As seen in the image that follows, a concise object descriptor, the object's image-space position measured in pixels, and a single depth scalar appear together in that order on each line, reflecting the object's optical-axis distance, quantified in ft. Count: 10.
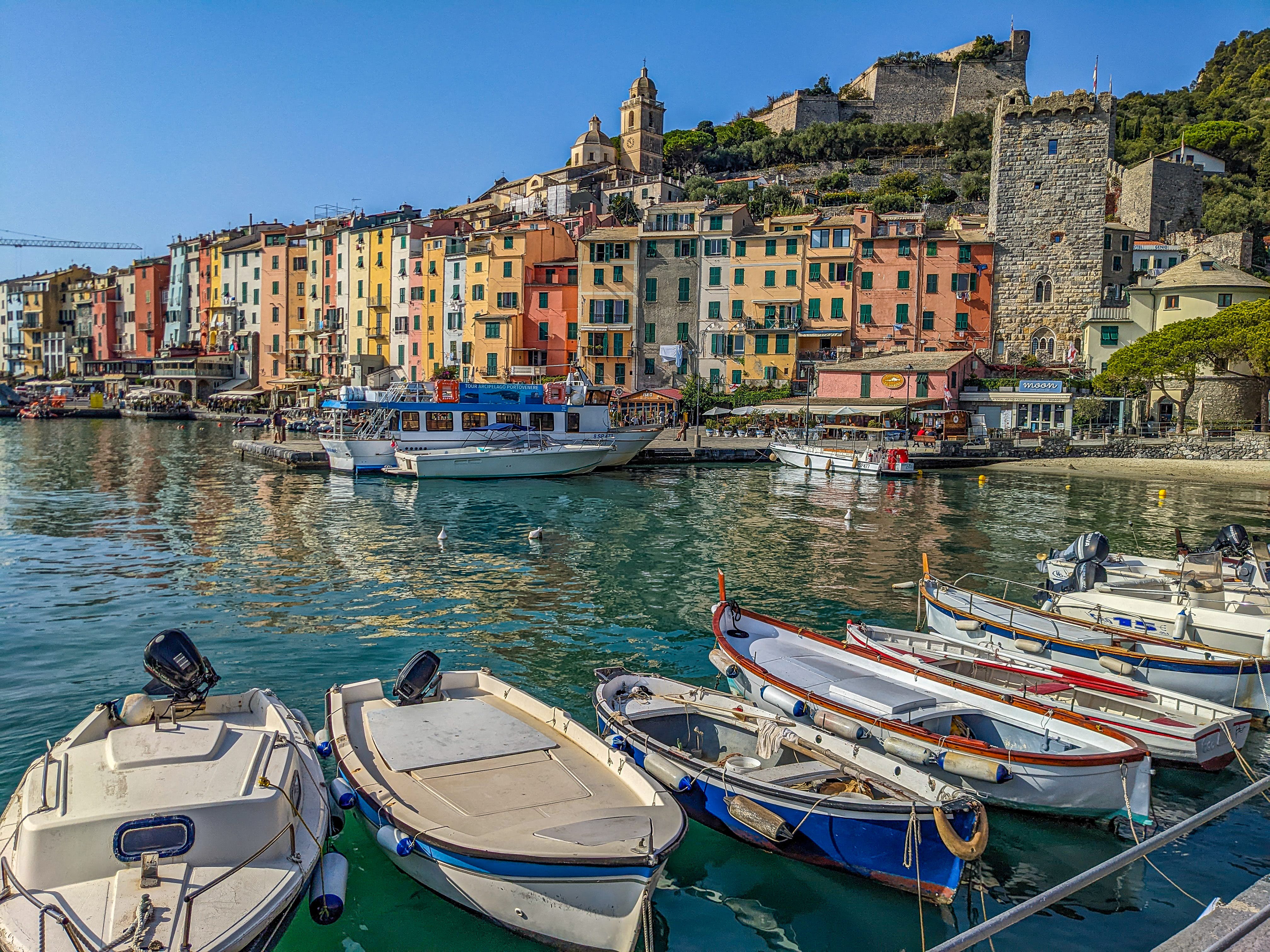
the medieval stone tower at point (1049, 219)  188.14
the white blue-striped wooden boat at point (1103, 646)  38.65
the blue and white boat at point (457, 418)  130.41
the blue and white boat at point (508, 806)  21.03
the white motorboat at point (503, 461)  124.57
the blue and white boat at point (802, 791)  24.70
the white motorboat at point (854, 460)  135.03
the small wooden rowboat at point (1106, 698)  32.17
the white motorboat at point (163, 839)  18.69
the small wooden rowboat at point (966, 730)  28.68
